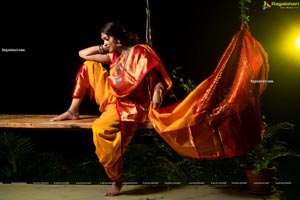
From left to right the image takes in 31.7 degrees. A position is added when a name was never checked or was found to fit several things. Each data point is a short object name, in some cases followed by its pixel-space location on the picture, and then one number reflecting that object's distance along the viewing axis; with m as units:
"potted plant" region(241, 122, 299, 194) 5.32
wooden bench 5.41
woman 5.24
